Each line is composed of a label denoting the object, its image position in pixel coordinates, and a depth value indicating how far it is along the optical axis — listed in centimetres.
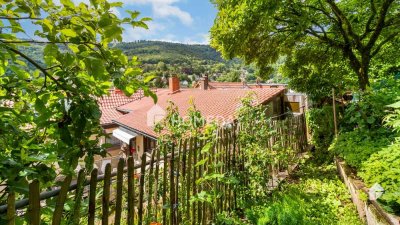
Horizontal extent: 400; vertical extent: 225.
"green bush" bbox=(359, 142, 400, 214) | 309
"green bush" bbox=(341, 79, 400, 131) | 515
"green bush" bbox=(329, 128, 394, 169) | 449
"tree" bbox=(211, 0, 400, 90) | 698
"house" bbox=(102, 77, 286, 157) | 1431
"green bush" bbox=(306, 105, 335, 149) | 841
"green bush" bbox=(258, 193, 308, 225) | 308
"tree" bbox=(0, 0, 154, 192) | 118
